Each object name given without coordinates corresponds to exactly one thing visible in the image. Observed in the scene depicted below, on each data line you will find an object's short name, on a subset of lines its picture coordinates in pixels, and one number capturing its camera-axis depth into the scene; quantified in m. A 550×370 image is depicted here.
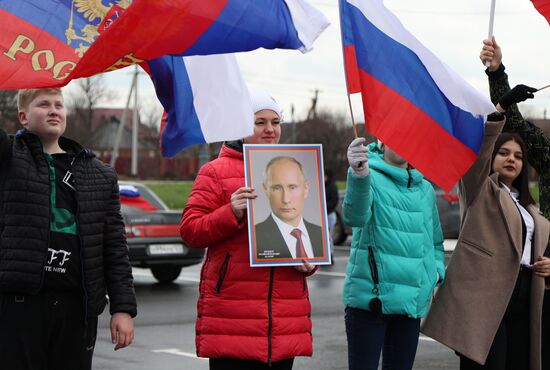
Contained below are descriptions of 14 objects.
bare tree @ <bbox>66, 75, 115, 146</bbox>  61.65
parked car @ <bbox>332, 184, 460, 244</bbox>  20.28
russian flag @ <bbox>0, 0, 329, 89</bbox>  4.40
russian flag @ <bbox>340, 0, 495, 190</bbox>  4.91
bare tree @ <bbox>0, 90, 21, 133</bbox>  35.96
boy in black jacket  4.23
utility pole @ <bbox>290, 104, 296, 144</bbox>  67.68
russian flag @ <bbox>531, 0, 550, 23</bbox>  5.34
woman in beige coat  5.42
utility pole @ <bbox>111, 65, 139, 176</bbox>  53.31
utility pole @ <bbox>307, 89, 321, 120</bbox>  78.91
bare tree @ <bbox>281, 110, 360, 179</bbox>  69.75
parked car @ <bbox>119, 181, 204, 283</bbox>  13.87
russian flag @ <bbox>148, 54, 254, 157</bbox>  4.83
